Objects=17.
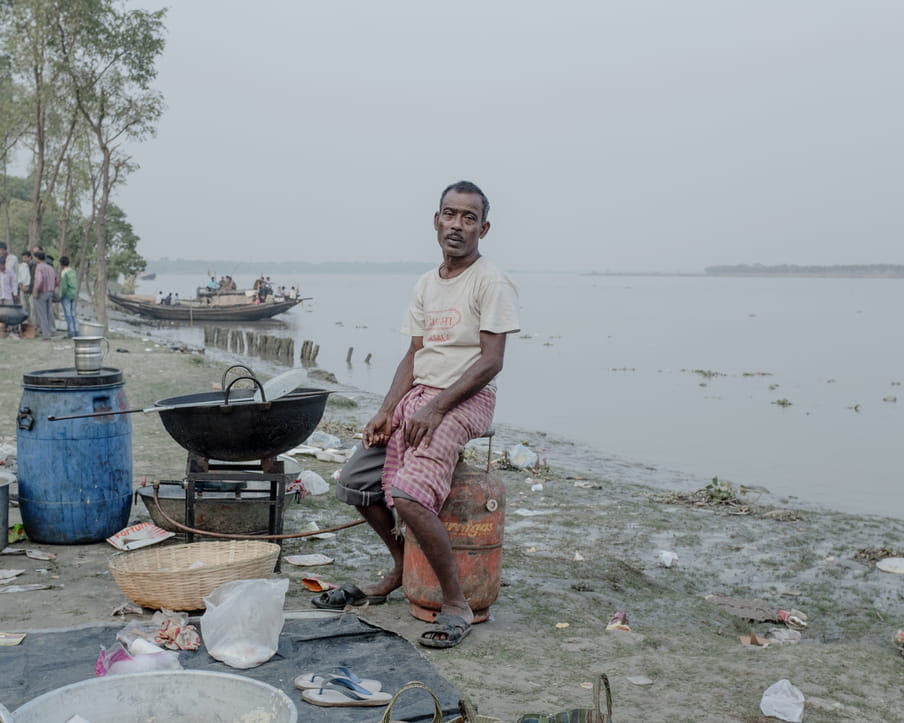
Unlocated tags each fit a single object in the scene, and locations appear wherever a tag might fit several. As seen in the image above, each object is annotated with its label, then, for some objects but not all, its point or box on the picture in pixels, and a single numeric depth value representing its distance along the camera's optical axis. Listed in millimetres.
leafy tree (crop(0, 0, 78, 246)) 21500
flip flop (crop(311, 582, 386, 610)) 4230
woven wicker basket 3934
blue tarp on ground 3100
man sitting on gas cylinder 3867
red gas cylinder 4031
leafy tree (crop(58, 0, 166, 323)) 21812
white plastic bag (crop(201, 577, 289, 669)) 3455
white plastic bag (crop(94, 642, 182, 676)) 3240
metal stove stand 4762
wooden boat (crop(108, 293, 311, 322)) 39688
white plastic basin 2662
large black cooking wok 4508
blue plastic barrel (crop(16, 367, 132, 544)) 4922
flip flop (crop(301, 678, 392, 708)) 3080
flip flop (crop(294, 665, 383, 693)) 3215
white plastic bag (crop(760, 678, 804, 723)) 3145
